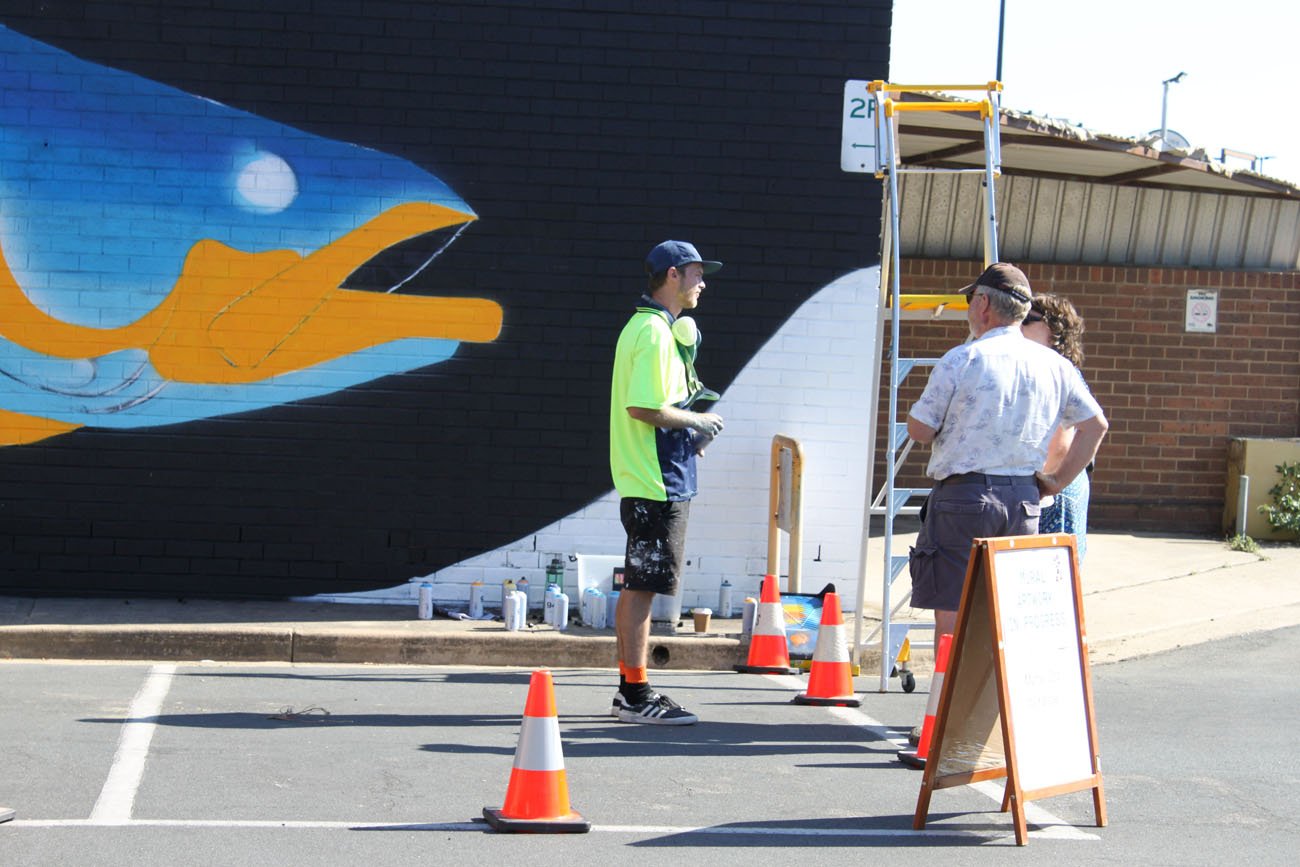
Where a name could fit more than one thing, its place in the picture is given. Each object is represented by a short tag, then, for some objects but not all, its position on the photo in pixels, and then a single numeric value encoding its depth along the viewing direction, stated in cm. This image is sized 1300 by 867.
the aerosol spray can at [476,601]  1862
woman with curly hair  1375
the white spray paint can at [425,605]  1847
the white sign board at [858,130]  1927
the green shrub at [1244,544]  2473
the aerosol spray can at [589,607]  1838
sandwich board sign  1052
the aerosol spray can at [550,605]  1817
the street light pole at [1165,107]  4222
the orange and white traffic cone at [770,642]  1708
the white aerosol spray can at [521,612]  1787
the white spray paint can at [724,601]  1931
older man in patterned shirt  1205
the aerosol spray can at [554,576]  1892
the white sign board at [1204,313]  2684
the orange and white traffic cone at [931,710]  1158
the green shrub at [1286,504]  2536
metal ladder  1538
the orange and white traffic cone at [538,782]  1033
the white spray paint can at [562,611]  1811
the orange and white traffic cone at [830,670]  1520
